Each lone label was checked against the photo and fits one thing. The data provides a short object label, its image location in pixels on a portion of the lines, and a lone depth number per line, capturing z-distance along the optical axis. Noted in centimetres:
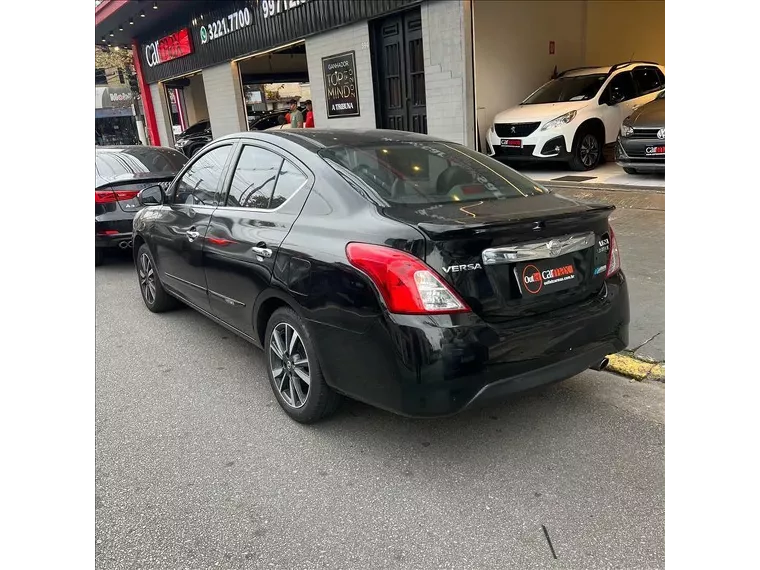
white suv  995
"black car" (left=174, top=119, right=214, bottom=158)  1973
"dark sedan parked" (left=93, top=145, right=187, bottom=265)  693
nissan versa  247
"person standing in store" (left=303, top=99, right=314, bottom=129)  1500
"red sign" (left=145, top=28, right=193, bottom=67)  1836
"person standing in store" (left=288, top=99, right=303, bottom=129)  1519
